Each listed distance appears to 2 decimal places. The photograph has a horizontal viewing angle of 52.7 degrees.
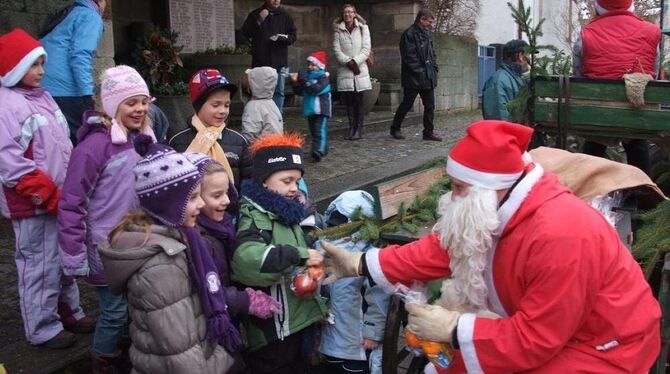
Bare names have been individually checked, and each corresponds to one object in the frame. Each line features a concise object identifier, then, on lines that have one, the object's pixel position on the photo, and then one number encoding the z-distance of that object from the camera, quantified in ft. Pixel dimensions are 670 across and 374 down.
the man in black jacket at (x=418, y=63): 33.32
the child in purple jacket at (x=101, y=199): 10.87
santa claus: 7.04
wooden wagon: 13.79
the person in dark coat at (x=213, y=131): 12.91
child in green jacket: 9.80
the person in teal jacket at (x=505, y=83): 21.77
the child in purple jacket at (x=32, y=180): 11.59
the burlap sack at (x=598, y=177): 10.85
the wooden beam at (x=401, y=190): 11.12
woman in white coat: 32.73
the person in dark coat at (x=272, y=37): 30.00
